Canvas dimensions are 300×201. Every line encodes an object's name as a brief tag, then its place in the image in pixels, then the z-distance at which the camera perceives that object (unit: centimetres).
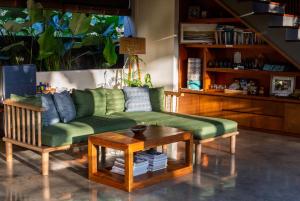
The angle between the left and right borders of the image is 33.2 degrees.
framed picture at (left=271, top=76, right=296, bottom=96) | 761
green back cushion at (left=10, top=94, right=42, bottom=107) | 562
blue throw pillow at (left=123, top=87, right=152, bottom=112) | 680
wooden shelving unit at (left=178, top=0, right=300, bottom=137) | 752
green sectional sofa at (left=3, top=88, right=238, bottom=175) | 529
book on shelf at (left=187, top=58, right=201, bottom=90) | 864
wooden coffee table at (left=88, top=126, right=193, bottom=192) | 468
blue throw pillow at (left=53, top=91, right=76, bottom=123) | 588
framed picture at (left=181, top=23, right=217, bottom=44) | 842
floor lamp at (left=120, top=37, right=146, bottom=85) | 796
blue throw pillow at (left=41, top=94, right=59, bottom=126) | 568
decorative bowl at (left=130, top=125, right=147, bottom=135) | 496
